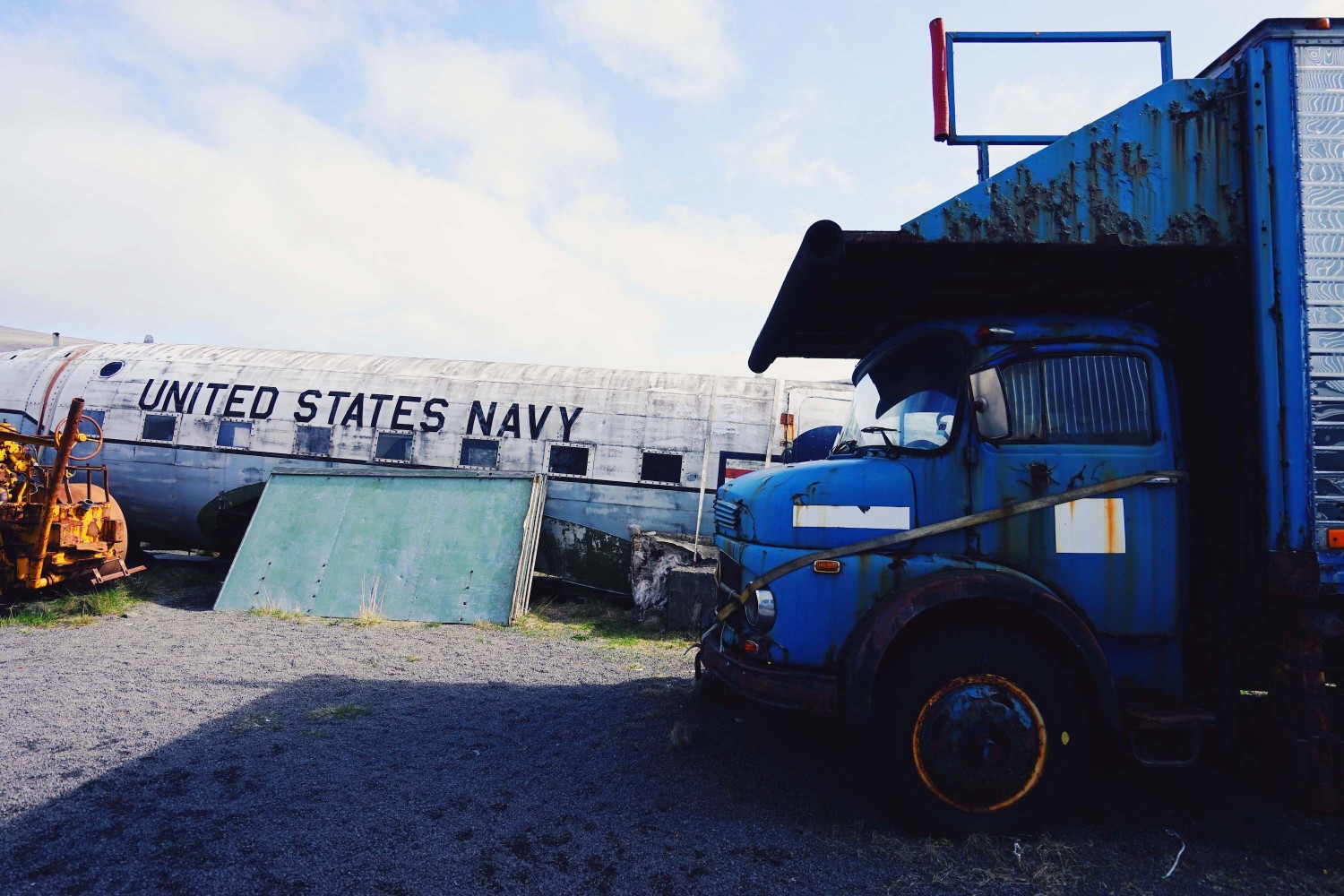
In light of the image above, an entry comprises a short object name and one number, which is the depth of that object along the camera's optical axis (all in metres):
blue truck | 3.64
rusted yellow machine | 8.88
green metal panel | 9.66
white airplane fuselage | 11.16
